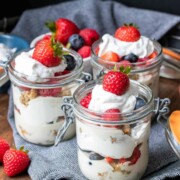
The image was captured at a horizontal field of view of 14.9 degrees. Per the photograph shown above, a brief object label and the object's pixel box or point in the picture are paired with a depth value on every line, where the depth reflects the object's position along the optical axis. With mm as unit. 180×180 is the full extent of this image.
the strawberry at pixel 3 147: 854
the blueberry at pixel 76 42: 1008
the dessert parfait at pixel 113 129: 773
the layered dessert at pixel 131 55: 896
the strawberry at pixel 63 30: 1038
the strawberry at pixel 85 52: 993
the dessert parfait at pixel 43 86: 849
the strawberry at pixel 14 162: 823
